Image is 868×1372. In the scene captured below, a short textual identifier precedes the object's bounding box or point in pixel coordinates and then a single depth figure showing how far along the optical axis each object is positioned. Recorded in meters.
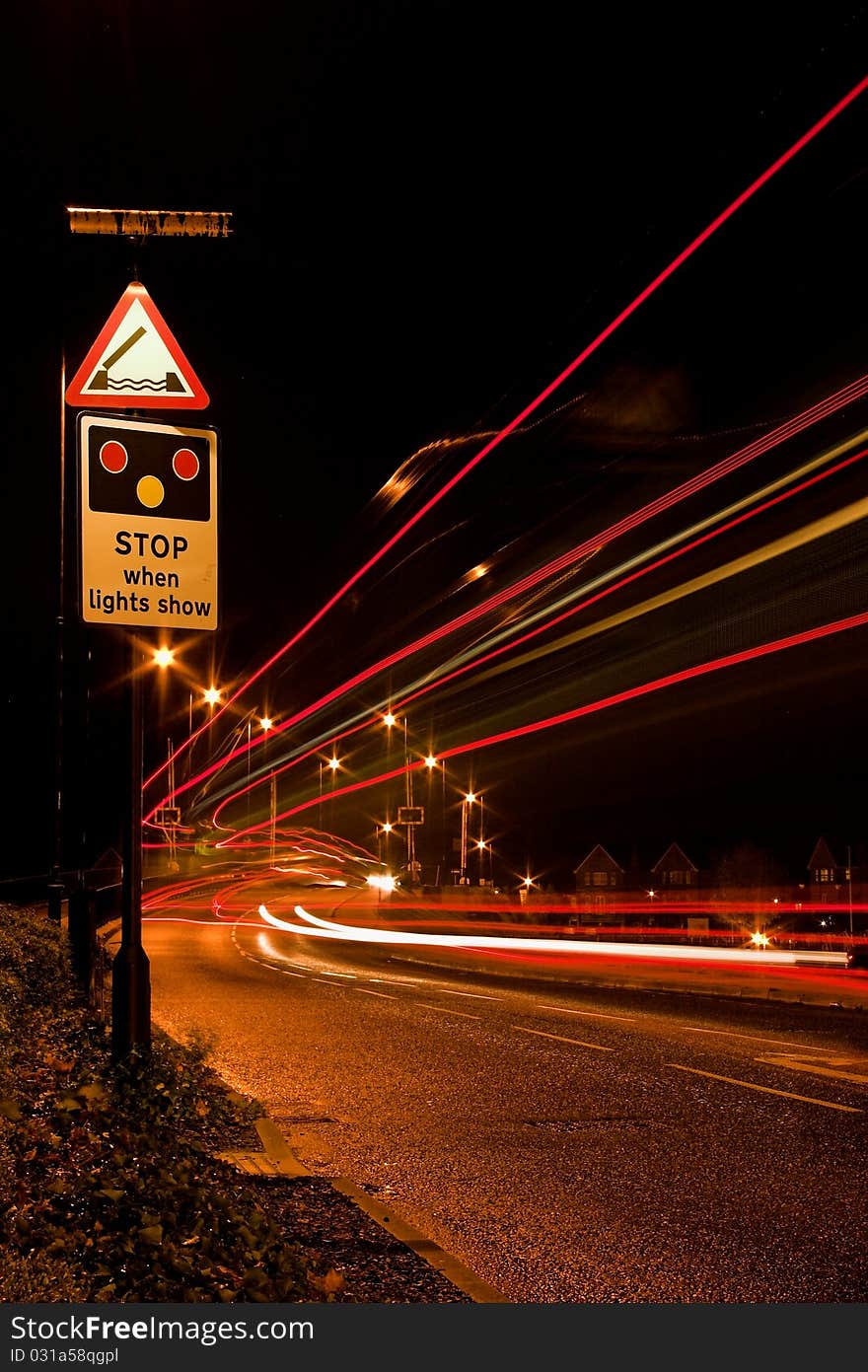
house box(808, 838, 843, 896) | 74.62
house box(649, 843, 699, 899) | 84.88
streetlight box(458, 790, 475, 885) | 45.12
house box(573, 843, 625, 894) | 85.06
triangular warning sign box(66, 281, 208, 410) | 6.56
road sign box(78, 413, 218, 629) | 6.51
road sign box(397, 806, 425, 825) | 41.03
